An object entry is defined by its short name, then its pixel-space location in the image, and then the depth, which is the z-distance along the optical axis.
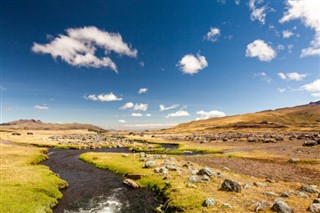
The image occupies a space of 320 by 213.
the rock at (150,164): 34.25
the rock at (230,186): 21.52
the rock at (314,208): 16.37
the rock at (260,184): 23.48
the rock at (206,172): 26.61
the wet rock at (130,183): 27.34
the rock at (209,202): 18.37
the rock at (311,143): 55.19
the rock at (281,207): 16.35
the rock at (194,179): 24.89
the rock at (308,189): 20.94
